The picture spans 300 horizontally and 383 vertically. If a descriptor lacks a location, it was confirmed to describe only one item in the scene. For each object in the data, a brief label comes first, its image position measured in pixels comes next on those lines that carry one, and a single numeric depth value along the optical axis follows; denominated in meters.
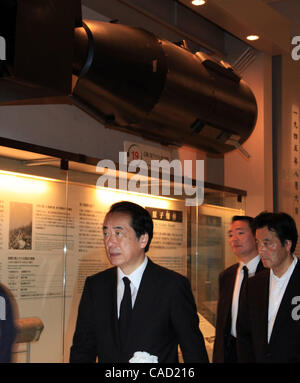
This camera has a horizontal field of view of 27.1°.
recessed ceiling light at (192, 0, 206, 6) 4.86
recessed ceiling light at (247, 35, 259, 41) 5.83
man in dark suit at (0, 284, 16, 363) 2.40
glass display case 3.48
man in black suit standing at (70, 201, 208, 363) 2.36
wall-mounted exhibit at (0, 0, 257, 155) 2.30
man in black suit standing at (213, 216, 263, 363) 3.99
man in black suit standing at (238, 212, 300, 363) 2.96
